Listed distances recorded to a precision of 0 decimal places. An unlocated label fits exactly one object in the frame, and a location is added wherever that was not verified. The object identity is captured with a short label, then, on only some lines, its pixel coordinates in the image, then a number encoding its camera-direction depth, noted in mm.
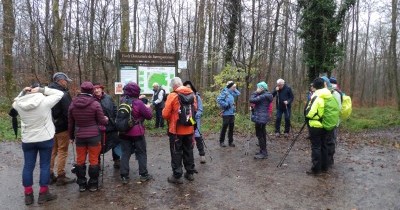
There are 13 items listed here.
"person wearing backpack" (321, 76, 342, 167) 7446
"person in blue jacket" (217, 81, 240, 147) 9422
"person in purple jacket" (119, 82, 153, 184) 6434
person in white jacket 5359
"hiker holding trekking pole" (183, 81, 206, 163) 8170
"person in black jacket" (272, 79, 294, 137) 11414
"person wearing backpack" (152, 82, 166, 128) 12570
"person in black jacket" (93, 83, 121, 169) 6754
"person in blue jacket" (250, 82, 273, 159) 8375
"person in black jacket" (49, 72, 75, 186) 6238
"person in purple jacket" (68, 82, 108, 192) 5844
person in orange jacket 6453
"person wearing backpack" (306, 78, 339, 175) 6969
